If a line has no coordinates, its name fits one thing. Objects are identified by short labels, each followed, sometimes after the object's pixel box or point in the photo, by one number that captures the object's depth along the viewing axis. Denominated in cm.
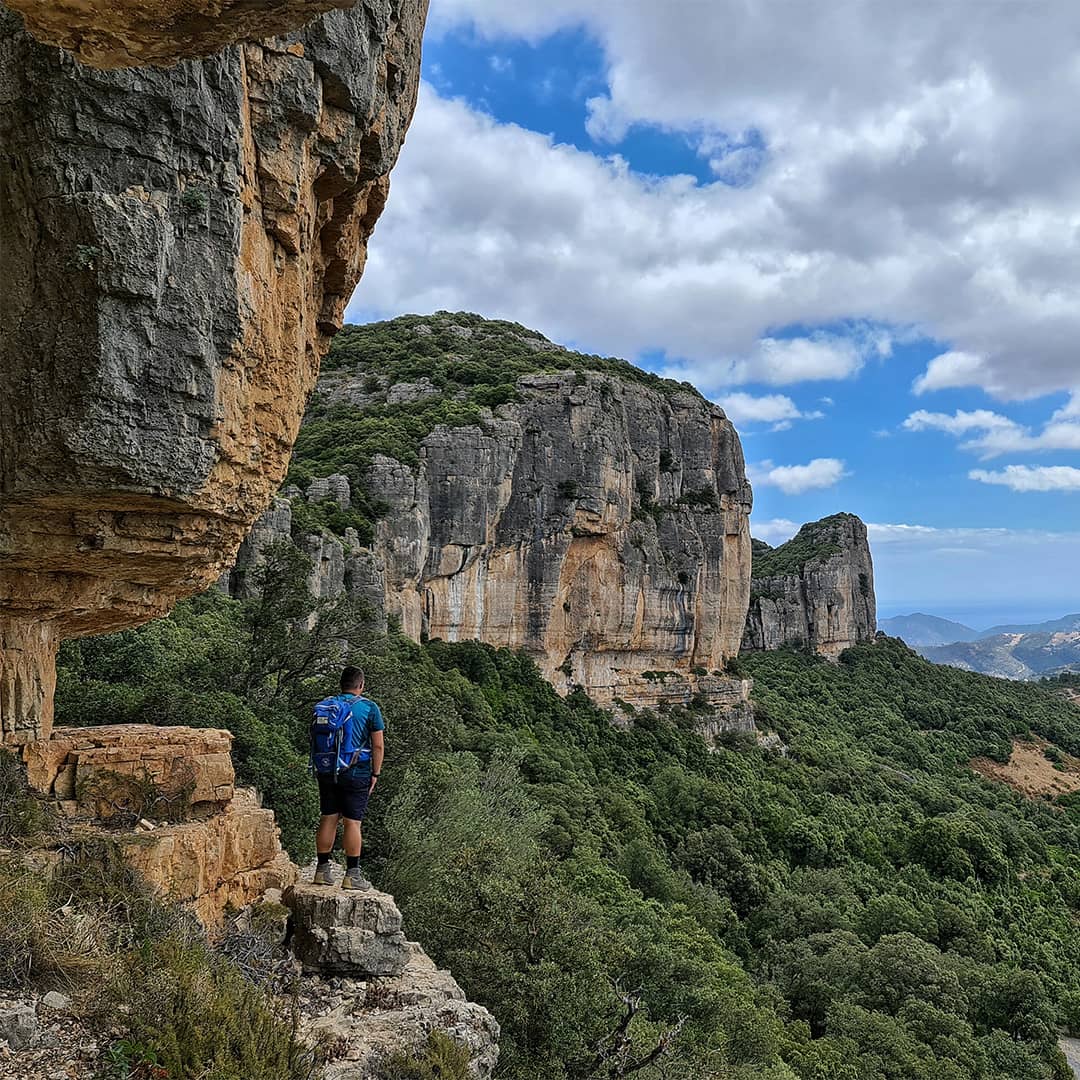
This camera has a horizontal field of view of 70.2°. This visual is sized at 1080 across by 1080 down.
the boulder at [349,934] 623
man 677
